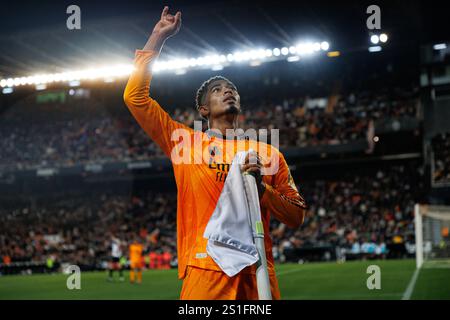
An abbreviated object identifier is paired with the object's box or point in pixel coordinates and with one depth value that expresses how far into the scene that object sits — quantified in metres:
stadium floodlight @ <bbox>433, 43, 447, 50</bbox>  27.22
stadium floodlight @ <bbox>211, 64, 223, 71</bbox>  26.28
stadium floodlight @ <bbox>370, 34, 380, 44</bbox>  21.90
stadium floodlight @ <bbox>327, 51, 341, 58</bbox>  25.40
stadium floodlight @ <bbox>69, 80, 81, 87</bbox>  28.21
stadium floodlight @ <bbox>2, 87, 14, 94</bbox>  24.96
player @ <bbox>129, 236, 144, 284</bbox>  17.66
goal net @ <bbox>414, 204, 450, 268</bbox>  18.50
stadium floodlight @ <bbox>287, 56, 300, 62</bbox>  24.04
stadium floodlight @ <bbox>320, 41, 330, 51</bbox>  23.20
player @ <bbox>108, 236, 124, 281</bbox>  19.02
